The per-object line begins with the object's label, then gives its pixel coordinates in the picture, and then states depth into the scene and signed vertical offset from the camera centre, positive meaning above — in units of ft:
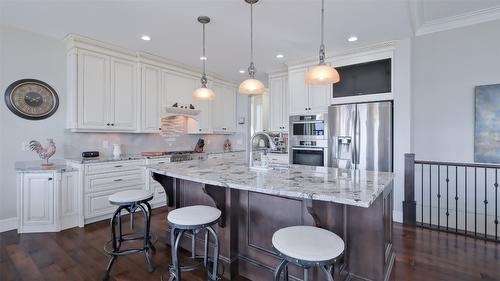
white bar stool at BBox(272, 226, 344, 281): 4.01 -1.94
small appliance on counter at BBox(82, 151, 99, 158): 11.75 -0.75
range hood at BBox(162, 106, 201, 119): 15.07 +1.91
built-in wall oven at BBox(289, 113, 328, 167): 13.41 +0.00
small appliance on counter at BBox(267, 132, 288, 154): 17.12 +0.06
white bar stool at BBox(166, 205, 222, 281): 5.60 -2.03
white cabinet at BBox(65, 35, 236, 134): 11.39 +2.89
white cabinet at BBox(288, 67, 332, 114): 13.60 +2.69
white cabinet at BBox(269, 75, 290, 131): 16.59 +2.62
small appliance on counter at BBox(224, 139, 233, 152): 20.72 -0.56
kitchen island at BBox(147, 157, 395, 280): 5.26 -1.86
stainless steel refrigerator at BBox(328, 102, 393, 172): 11.48 +0.21
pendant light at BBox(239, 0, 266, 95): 8.31 +1.91
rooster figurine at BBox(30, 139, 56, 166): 10.33 -0.46
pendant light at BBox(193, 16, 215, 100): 9.68 +1.93
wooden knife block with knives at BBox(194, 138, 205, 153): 17.63 -0.49
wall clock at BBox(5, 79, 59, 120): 10.38 +1.84
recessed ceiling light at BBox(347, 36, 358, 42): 11.18 +4.90
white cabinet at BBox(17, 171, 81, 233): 9.82 -2.68
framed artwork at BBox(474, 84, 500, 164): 10.58 +0.76
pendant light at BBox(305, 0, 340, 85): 6.91 +1.96
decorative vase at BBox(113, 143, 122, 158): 13.00 -0.63
